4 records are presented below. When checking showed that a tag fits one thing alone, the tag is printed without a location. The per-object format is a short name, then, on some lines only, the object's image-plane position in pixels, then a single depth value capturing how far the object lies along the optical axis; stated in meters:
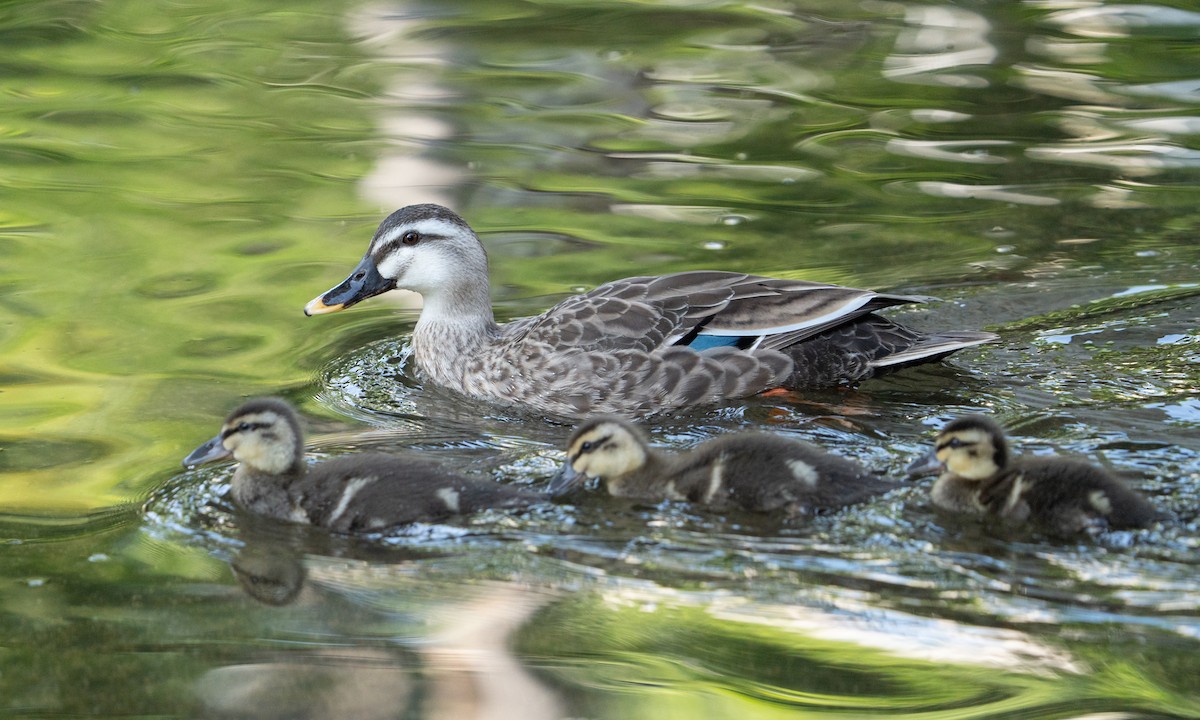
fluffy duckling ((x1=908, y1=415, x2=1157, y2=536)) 10.30
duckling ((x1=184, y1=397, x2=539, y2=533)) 11.09
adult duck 13.98
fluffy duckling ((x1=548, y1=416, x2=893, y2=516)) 11.08
